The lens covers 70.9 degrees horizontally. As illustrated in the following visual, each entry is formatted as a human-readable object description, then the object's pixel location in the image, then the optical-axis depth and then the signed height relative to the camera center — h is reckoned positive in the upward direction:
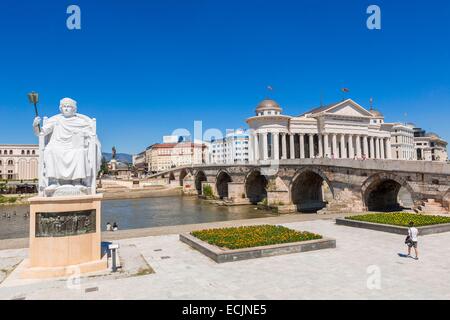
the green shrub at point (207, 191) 61.69 -2.51
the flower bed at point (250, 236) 13.41 -2.74
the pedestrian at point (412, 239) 11.80 -2.44
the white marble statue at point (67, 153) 11.30 +1.05
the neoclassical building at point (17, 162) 105.50 +6.90
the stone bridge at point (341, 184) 23.00 -0.90
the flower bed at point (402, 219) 17.16 -2.60
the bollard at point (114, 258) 11.09 -2.75
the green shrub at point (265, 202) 45.23 -3.70
